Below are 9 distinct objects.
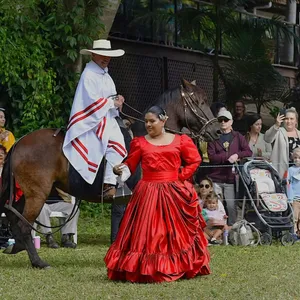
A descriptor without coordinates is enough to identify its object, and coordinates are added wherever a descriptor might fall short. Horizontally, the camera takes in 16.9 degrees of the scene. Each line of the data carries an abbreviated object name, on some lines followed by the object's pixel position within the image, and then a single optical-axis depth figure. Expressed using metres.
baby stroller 13.88
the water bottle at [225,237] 13.98
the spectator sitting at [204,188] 14.11
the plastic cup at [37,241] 13.14
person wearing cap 14.36
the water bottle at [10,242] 13.13
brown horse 11.20
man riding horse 11.27
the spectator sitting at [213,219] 14.02
